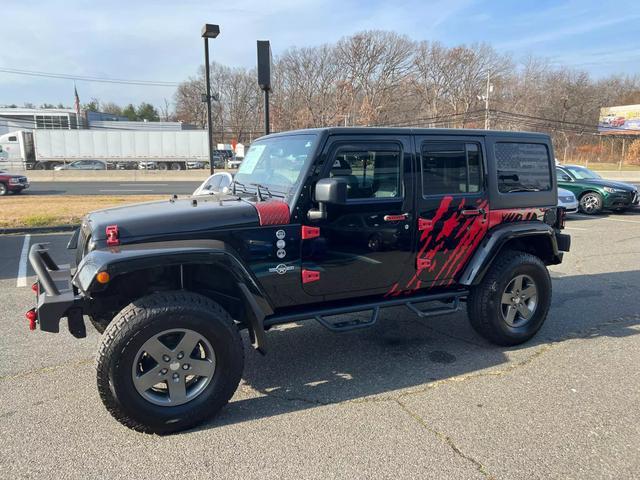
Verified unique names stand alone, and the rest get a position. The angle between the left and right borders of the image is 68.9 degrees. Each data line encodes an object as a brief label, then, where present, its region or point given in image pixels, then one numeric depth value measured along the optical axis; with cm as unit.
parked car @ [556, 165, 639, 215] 1373
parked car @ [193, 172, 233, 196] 933
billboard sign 5834
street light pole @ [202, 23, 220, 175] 1299
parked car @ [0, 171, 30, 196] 2047
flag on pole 7269
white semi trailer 4169
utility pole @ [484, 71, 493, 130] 4703
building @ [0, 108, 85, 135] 7256
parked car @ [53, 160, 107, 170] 4097
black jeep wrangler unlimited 295
